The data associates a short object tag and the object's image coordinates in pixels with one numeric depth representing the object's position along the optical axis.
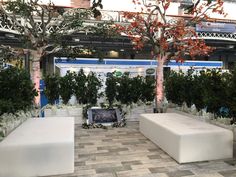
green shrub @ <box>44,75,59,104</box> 6.52
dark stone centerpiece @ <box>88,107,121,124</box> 6.25
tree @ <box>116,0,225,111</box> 6.43
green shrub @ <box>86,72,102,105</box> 6.64
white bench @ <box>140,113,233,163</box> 3.49
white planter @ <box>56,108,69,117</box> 6.38
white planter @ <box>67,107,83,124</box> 6.41
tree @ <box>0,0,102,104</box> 6.12
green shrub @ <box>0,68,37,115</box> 4.37
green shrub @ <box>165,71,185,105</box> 5.87
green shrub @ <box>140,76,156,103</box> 7.03
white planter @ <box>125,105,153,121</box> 6.81
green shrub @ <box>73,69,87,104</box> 6.58
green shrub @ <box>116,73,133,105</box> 6.85
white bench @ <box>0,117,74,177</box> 2.90
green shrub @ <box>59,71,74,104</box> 6.50
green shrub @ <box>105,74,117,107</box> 6.89
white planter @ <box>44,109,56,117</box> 6.35
